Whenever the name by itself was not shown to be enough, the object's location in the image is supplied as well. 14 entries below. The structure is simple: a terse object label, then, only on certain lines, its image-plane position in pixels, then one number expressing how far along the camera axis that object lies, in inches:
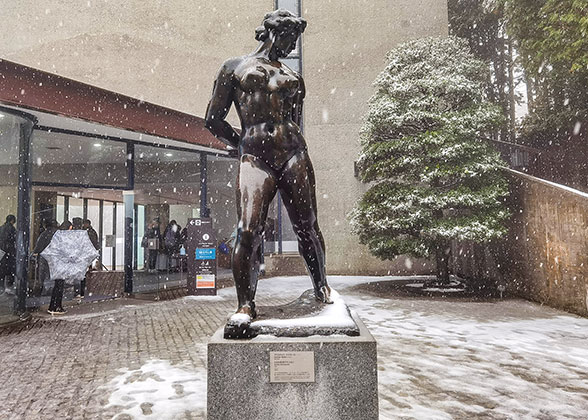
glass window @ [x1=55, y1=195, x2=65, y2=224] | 598.6
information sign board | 398.6
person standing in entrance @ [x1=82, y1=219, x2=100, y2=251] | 394.6
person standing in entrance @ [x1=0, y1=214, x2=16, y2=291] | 297.6
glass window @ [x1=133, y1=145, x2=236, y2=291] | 525.7
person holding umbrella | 299.7
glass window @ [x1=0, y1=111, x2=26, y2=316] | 298.4
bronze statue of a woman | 112.0
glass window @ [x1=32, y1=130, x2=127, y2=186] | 384.2
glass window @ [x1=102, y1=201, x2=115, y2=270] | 761.0
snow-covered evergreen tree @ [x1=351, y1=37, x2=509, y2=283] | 370.3
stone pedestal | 99.2
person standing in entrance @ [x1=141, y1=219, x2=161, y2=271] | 573.0
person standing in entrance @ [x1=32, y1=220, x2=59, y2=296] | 309.4
